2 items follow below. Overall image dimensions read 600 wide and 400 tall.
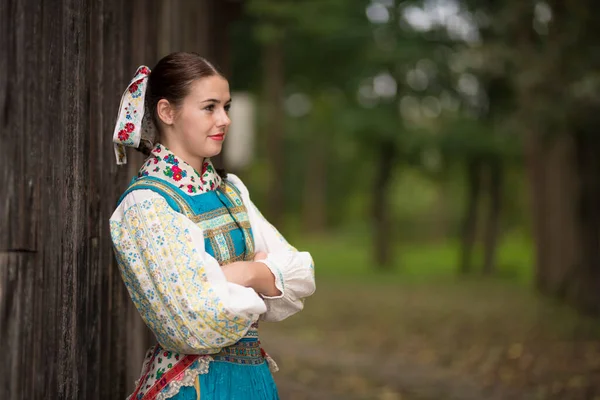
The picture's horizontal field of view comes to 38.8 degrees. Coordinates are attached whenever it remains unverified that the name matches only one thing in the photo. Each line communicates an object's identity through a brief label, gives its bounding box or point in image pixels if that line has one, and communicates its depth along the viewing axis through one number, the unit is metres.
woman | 2.42
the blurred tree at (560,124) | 9.38
